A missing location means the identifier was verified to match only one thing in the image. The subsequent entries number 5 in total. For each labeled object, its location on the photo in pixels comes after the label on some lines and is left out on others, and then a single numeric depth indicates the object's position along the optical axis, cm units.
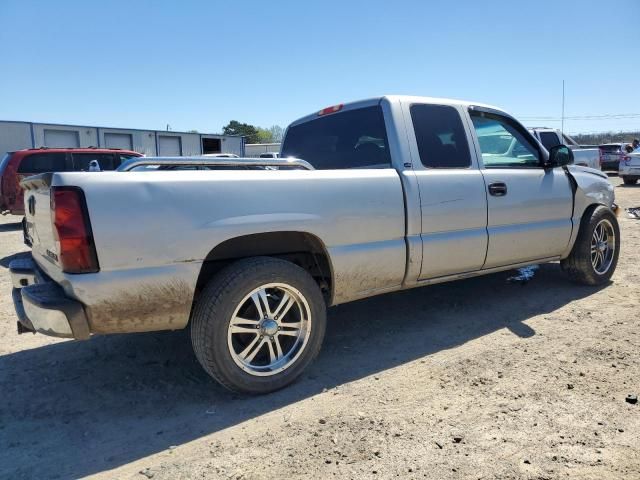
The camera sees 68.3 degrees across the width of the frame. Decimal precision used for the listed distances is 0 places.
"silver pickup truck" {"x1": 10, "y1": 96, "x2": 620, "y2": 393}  249
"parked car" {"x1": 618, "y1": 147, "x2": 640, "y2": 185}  1852
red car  1092
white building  2558
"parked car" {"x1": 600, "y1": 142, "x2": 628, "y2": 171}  2627
